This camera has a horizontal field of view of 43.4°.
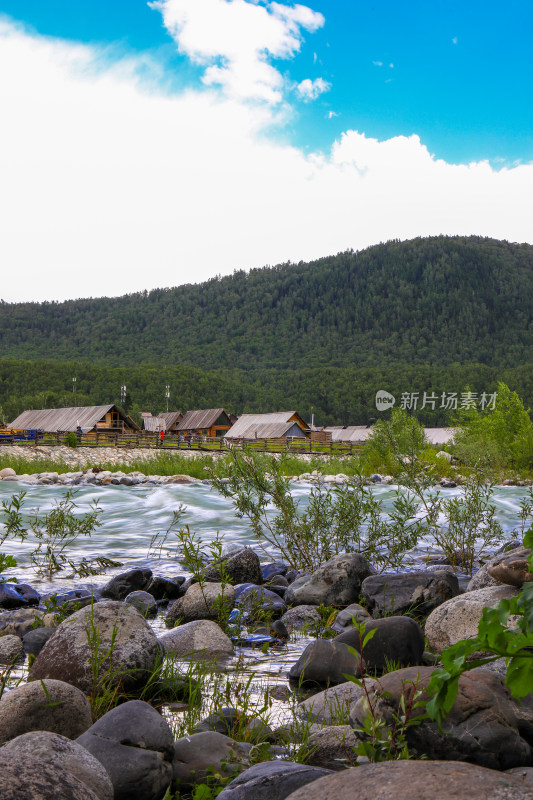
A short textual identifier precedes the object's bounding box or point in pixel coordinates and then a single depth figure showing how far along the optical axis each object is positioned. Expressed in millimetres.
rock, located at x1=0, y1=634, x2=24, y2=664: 5457
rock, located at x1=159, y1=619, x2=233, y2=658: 5859
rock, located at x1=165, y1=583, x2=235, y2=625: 6965
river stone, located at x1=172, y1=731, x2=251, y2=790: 3344
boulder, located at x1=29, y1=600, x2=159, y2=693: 4430
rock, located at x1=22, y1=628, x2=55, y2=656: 5632
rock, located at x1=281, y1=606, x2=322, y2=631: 6973
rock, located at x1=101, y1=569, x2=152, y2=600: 8086
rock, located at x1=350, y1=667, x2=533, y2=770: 3289
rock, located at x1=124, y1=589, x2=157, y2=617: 7309
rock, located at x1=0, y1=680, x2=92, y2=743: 3529
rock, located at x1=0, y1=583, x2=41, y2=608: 7727
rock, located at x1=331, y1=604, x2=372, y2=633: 6590
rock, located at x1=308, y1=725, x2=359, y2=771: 3438
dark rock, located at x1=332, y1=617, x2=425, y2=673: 5048
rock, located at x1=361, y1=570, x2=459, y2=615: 7062
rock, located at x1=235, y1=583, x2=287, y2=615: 7359
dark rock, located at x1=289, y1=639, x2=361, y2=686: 5086
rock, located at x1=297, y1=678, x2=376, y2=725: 4066
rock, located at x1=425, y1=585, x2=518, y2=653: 5562
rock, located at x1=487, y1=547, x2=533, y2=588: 5926
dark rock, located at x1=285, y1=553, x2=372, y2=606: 7713
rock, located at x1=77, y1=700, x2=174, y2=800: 3152
